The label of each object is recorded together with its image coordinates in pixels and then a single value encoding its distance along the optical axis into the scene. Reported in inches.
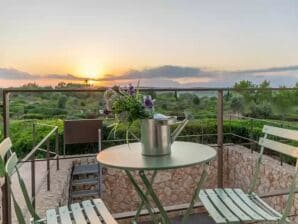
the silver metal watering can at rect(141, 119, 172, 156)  61.3
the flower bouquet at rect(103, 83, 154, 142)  59.9
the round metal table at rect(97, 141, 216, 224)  54.4
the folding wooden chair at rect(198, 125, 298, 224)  58.8
